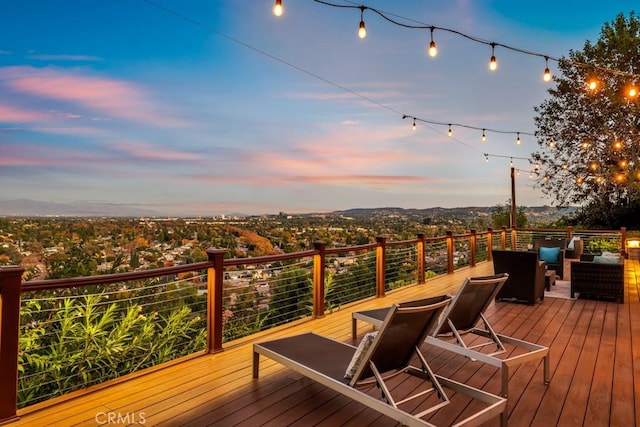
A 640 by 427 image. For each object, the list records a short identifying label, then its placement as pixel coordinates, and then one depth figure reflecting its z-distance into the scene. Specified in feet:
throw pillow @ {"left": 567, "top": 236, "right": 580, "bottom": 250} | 36.88
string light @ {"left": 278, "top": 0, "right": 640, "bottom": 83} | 15.66
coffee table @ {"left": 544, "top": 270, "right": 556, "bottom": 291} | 23.92
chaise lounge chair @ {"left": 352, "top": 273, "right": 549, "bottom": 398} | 10.17
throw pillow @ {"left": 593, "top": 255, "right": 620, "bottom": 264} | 22.09
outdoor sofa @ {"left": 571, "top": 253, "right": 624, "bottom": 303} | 20.74
